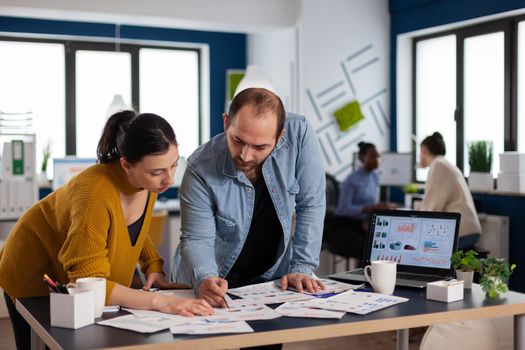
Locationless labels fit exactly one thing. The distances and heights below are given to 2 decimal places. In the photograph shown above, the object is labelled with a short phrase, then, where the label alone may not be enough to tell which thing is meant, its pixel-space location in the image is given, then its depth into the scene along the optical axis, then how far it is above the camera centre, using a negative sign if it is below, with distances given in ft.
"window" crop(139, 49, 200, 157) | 26.48 +2.51
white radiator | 19.48 -2.10
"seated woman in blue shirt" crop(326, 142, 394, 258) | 20.47 -1.34
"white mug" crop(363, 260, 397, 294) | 7.45 -1.21
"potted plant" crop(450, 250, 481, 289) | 7.74 -1.15
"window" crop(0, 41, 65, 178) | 24.45 +2.44
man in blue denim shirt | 7.18 -0.49
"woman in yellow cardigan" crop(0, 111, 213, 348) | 6.57 -0.64
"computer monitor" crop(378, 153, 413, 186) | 22.63 -0.38
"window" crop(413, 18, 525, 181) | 20.65 +2.10
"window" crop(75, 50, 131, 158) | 25.45 +2.44
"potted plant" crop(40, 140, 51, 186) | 24.25 -0.10
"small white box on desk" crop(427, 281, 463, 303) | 7.17 -1.32
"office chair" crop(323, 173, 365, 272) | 20.34 -2.13
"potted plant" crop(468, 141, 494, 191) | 20.20 -0.27
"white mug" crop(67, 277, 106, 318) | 6.24 -1.11
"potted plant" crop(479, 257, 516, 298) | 7.43 -1.24
